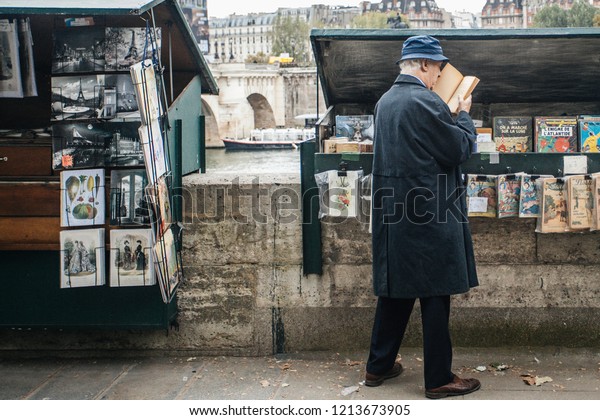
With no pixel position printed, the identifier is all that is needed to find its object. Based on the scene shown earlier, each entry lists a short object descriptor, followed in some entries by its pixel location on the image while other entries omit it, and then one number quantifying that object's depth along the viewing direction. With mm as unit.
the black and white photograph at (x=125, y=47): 4152
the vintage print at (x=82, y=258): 4203
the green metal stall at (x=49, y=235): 4309
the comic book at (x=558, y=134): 4715
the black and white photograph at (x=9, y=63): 4262
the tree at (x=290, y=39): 99062
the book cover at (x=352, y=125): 4816
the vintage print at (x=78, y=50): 4176
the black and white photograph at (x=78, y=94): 4133
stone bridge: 69812
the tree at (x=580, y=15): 78812
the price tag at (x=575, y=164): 4258
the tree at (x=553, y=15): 79812
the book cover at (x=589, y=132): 4676
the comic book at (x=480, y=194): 4297
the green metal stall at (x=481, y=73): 4227
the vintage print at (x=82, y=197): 4176
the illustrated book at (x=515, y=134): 4797
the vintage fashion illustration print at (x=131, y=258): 4230
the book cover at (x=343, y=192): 4309
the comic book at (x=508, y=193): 4270
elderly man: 3602
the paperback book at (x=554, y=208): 4223
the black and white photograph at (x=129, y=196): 4234
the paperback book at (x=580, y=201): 4188
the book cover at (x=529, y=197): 4258
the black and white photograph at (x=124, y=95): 4119
